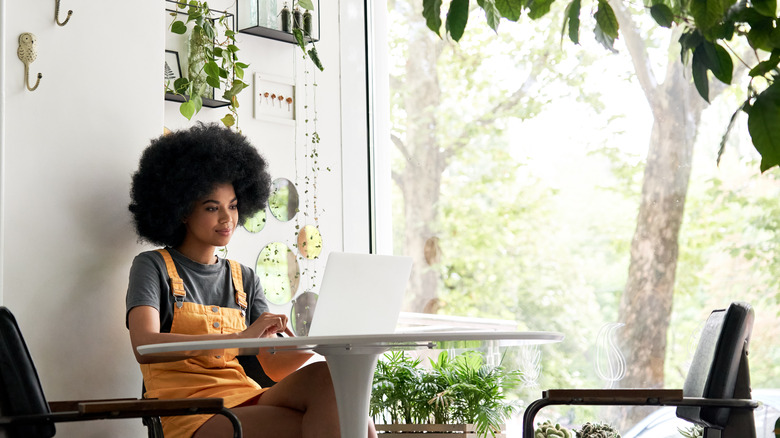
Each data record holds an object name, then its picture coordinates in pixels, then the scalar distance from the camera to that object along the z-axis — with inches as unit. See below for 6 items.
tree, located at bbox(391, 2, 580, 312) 172.9
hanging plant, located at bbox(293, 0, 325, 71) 134.6
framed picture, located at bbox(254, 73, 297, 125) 138.6
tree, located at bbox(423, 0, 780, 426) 145.8
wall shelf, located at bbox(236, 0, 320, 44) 134.2
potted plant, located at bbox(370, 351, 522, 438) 125.3
